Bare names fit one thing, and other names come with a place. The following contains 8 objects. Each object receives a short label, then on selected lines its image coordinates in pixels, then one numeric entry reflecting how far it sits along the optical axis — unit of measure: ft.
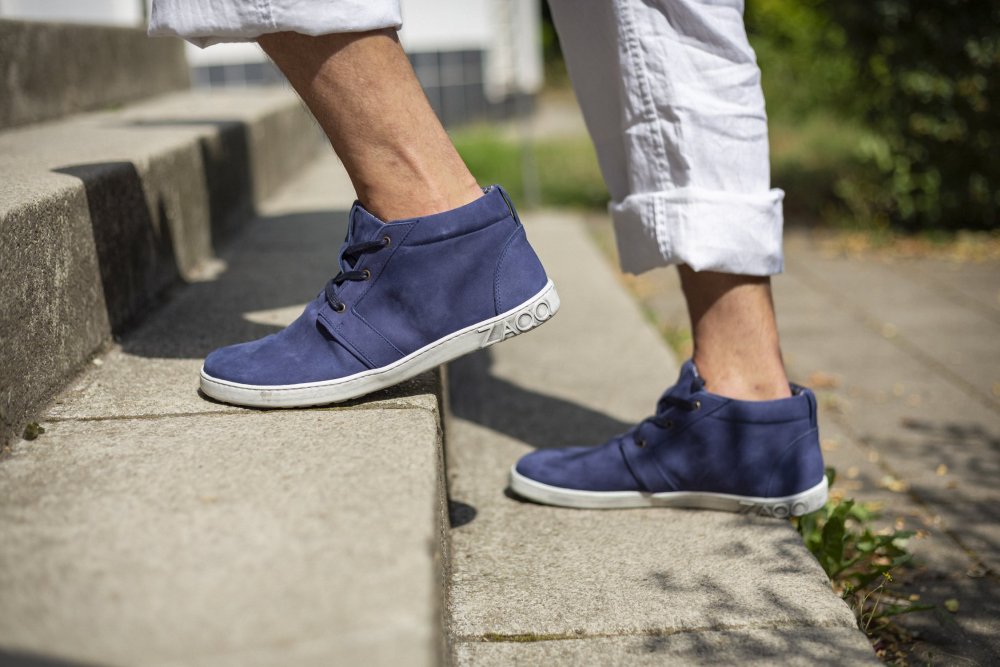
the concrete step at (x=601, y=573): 3.95
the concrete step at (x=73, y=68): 8.27
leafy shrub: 14.05
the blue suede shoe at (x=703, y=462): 4.91
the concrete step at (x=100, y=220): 4.30
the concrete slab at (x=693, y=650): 3.81
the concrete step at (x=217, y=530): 2.56
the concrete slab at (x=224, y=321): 4.48
